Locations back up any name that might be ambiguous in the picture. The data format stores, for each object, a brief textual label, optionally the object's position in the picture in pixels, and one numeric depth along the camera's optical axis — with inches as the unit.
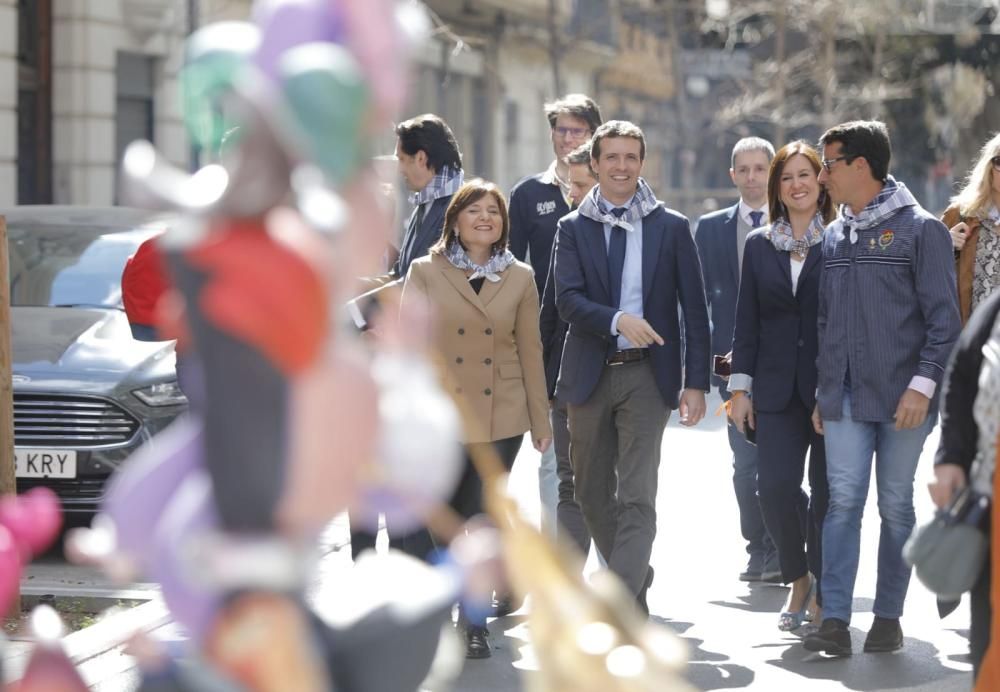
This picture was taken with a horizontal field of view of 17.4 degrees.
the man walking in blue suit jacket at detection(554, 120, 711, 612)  507.4
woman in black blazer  519.1
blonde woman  536.3
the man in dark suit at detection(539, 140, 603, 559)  554.5
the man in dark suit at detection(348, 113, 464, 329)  538.4
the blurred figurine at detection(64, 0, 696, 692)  160.5
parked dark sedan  639.0
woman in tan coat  496.2
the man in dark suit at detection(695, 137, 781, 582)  626.5
